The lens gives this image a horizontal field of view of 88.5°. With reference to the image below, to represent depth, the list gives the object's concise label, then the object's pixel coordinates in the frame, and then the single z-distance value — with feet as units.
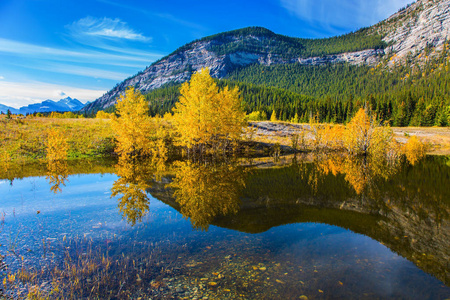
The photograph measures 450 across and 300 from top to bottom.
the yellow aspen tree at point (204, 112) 97.76
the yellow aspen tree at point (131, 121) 102.73
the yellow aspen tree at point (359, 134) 126.77
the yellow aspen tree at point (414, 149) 122.11
